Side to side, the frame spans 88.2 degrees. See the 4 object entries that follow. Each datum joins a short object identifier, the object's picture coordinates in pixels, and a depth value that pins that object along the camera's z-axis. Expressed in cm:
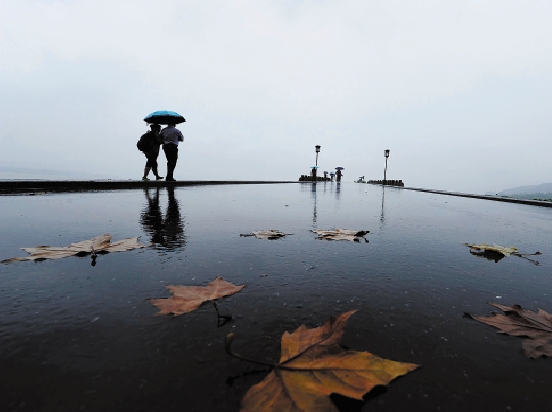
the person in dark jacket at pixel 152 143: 1109
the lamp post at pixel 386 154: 3684
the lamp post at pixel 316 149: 3414
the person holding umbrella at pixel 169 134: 1109
